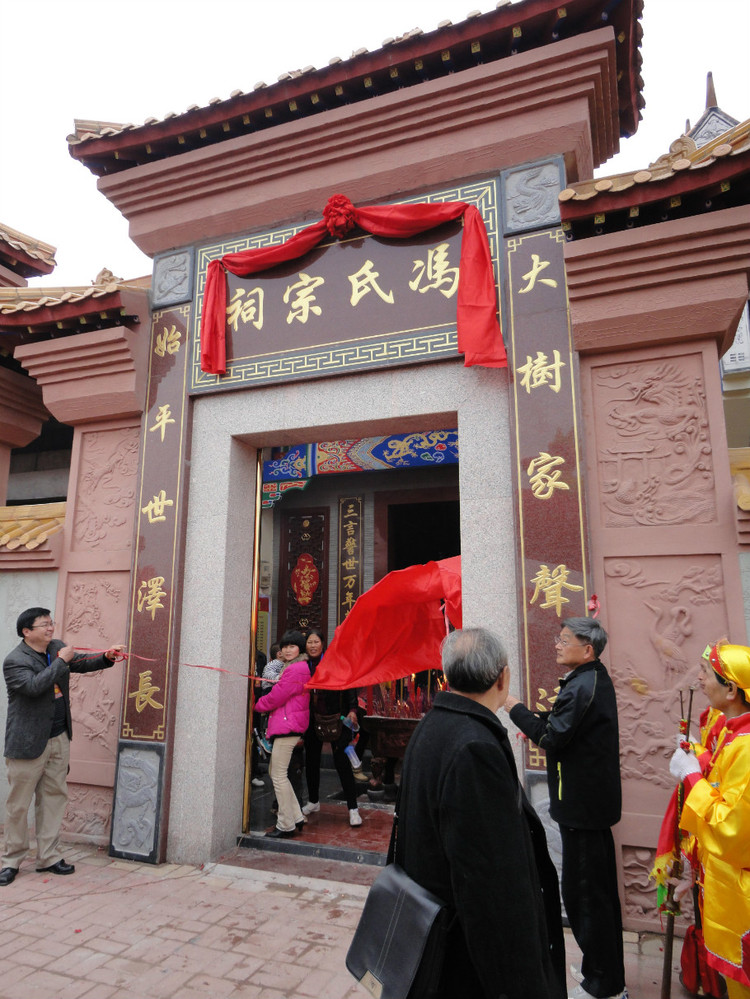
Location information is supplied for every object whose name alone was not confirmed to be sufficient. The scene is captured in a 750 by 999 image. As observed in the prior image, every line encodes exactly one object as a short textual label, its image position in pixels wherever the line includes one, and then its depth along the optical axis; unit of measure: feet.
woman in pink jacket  15.55
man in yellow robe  7.22
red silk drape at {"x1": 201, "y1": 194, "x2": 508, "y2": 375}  13.56
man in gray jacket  13.51
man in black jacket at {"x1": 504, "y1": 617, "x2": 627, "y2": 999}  8.59
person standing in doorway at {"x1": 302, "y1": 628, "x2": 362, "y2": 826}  17.37
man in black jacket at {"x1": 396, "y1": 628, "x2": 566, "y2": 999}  4.93
